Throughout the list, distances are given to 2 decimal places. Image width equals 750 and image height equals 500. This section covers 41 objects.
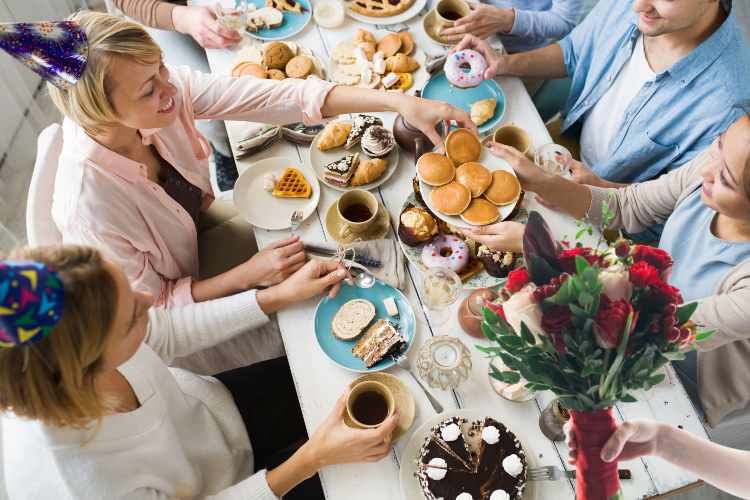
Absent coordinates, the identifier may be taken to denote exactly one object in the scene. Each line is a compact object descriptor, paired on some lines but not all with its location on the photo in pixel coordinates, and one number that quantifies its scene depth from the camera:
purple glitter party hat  1.19
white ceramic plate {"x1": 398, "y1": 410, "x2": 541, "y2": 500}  1.27
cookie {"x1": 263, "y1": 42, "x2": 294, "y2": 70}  1.94
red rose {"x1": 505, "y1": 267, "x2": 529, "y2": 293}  0.97
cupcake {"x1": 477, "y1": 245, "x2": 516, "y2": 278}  1.51
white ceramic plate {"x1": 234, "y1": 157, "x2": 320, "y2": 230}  1.69
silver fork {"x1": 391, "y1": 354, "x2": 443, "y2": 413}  1.38
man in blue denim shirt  1.65
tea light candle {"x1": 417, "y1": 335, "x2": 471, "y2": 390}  1.38
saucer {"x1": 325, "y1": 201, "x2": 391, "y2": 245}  1.61
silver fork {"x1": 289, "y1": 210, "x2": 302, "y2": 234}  1.66
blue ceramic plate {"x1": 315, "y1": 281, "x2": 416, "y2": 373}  1.45
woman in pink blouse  1.37
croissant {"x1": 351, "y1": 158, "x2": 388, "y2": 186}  1.70
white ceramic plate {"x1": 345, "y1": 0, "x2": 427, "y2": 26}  2.06
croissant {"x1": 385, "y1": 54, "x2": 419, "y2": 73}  1.93
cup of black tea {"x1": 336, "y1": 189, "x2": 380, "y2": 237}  1.58
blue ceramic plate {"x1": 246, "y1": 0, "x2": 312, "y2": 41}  2.03
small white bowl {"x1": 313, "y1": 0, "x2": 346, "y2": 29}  2.05
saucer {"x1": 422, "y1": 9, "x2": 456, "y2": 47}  2.02
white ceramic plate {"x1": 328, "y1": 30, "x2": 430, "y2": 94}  1.92
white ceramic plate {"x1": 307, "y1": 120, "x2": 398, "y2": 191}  1.72
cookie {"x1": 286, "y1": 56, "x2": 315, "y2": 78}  1.92
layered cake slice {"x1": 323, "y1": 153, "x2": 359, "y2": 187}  1.70
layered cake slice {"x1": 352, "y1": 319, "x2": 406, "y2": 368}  1.44
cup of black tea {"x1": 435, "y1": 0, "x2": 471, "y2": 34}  2.01
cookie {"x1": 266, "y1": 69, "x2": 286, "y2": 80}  1.91
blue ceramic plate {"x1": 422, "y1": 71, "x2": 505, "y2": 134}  1.88
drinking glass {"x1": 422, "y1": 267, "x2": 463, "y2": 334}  1.48
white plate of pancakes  1.52
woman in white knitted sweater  0.95
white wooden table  1.28
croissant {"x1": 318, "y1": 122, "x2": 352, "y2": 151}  1.78
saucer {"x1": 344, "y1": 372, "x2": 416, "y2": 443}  1.34
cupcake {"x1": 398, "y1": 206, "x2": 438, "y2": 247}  1.56
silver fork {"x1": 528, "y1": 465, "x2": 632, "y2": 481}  1.27
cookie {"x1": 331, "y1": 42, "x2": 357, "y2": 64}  1.97
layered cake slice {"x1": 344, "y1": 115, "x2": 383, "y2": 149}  1.78
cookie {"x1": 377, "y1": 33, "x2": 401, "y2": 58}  1.96
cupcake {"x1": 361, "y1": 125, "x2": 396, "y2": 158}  1.73
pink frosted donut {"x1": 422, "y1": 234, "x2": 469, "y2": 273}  1.52
